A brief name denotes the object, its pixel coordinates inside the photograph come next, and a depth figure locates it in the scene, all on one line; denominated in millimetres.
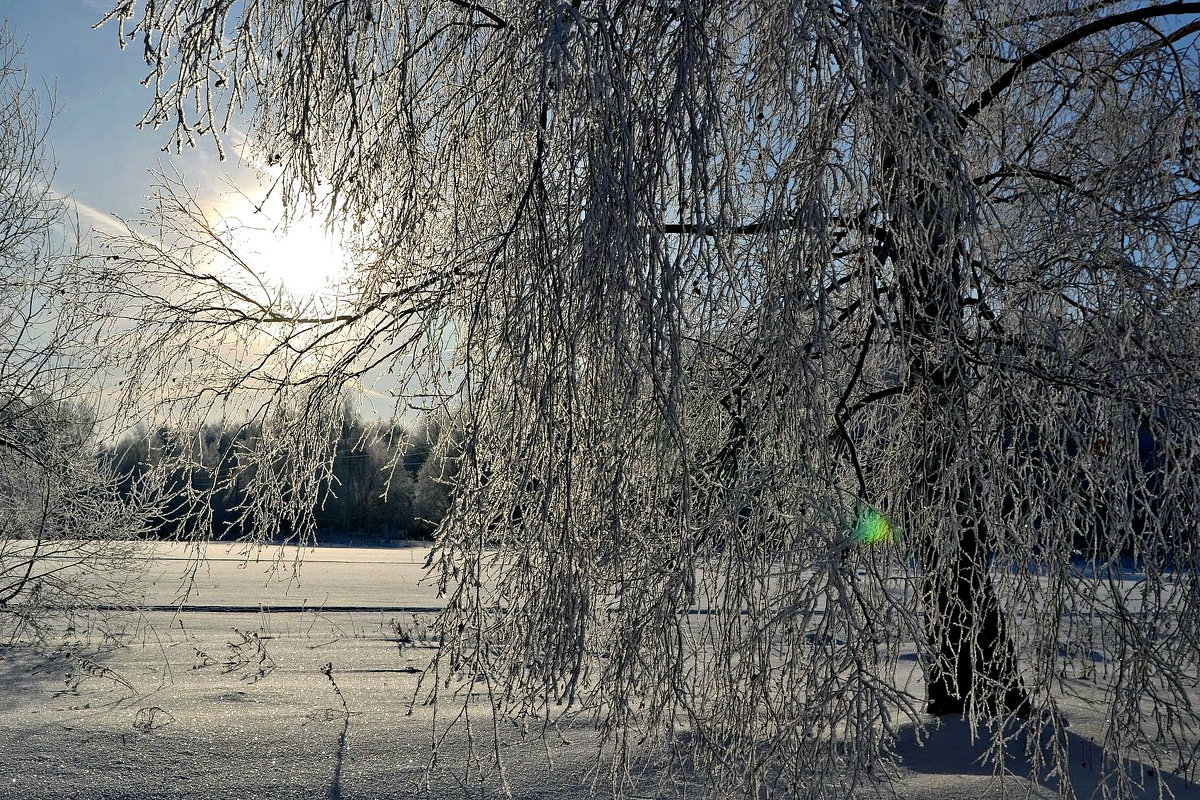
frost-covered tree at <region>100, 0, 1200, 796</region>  2535
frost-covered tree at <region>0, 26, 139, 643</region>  8953
